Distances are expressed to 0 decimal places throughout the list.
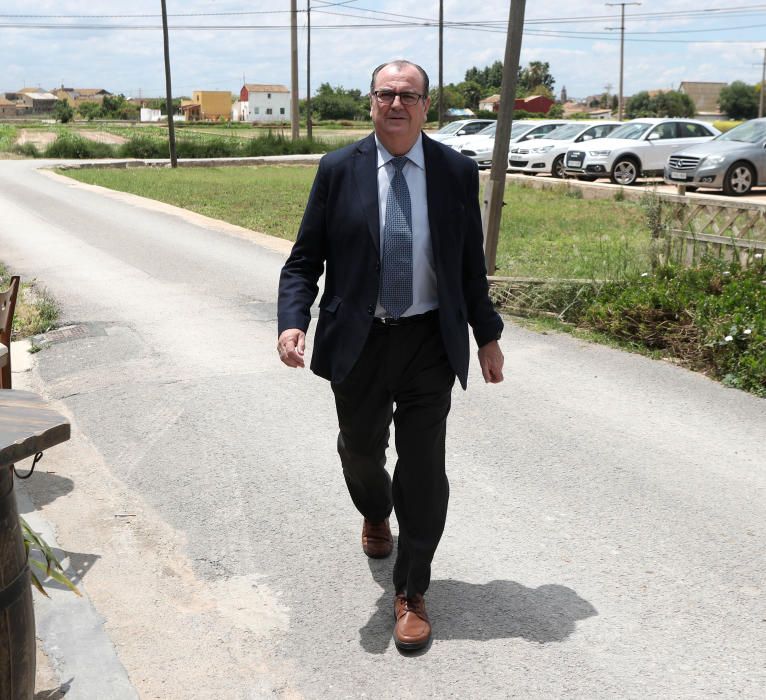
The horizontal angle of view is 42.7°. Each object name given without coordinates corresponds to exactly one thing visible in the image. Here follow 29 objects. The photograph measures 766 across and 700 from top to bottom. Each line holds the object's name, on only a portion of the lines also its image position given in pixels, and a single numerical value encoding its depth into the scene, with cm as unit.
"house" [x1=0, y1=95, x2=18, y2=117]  19012
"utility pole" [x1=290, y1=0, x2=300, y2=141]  4719
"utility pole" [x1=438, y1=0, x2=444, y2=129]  5038
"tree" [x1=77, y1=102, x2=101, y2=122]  14181
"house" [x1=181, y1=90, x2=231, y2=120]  16688
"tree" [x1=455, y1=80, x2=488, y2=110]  13400
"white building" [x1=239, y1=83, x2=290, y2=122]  16450
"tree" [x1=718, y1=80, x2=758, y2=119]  11825
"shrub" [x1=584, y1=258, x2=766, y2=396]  710
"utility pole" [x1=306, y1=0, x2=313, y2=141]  5213
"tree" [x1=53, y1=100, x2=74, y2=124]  10756
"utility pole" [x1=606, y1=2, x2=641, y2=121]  7249
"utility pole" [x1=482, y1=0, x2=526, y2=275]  1004
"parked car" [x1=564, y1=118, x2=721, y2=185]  2370
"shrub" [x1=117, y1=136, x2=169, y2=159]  4472
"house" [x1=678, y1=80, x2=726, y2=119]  14725
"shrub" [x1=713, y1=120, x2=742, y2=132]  6283
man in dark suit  345
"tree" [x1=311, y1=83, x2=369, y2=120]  11488
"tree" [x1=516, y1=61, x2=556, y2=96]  16425
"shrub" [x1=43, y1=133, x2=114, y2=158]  4428
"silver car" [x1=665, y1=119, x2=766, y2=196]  1952
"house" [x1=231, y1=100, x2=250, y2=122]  16525
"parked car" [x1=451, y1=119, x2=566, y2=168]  2884
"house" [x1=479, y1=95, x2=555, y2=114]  12875
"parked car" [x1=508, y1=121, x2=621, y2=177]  2673
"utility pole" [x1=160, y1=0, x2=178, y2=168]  3696
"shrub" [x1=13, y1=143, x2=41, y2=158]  4506
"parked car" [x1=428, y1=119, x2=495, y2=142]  3175
